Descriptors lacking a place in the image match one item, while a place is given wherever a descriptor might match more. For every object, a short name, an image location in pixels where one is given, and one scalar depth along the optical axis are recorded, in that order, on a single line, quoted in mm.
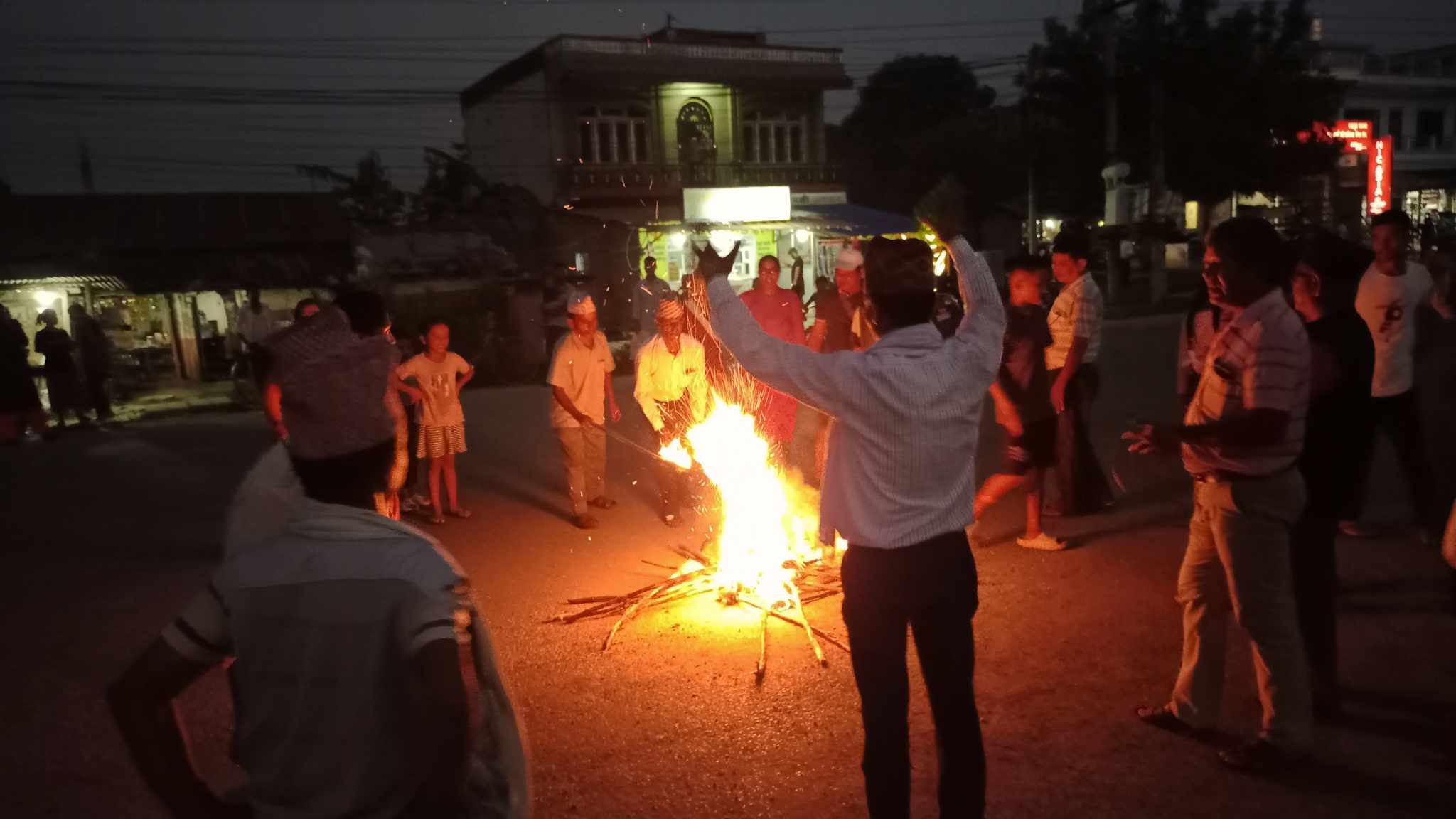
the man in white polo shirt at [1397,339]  6000
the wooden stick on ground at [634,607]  5293
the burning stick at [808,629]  4934
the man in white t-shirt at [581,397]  7488
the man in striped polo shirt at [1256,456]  3484
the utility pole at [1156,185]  26578
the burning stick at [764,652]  4801
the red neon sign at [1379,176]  27703
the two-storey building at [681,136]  28156
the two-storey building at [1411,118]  45906
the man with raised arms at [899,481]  2818
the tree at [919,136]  42875
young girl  7801
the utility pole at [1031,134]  32094
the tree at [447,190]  25578
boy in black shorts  6281
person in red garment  7672
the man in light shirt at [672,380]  7367
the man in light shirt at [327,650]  1635
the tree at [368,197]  26719
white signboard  27188
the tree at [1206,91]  29047
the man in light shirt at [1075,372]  6668
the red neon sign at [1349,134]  31172
